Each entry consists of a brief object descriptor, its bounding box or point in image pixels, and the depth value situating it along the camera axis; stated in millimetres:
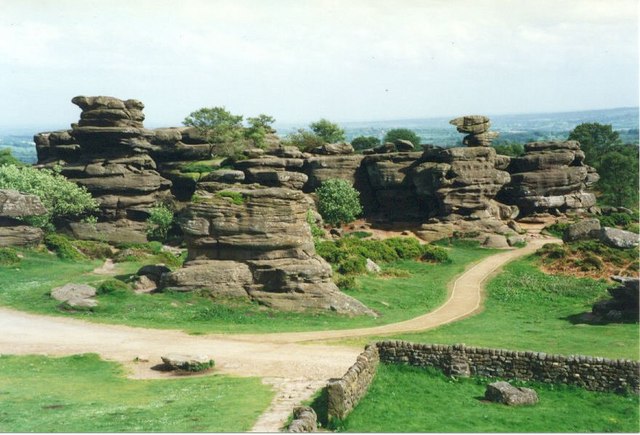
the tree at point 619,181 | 107938
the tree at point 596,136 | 154250
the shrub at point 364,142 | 172250
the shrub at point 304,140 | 108500
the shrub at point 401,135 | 177825
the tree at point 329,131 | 141750
